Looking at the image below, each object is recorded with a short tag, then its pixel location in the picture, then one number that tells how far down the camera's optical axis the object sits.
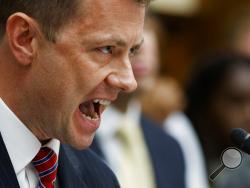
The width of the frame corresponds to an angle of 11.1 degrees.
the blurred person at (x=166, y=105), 7.29
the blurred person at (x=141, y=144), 6.56
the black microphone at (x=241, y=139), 3.71
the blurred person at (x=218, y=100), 8.68
